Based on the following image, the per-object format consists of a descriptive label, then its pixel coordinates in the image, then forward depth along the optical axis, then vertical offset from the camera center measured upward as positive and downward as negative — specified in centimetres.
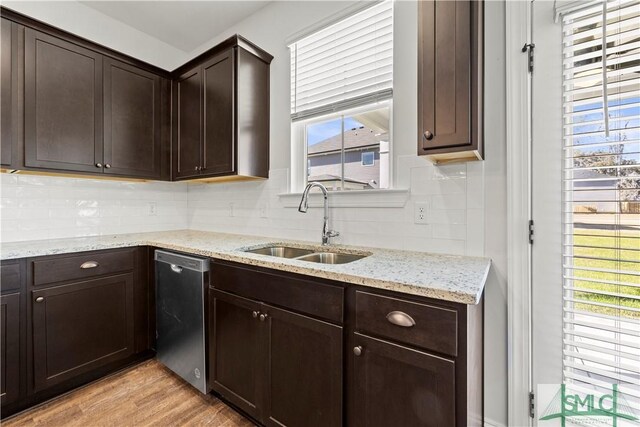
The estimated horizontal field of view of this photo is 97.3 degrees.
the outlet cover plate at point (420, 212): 159 +0
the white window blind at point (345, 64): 176 +102
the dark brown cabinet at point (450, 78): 121 +60
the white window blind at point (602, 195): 109 +7
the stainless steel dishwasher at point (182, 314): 173 -68
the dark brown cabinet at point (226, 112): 209 +79
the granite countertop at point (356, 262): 98 -24
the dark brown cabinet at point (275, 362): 120 -74
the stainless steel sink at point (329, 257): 175 -29
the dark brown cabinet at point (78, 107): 180 +79
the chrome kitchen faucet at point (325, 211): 186 +1
